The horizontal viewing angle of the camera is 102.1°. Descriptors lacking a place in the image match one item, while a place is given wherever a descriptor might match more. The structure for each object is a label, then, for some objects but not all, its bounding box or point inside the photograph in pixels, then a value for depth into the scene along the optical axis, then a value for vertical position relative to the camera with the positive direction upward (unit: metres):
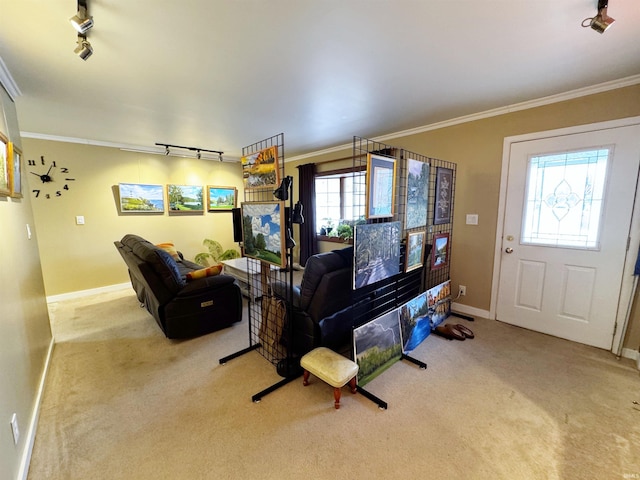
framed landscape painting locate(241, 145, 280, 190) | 2.01 +0.32
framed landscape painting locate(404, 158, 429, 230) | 2.42 +0.13
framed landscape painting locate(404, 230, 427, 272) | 2.44 -0.43
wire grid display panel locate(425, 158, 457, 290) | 2.90 -0.11
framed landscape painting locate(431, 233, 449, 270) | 2.92 -0.51
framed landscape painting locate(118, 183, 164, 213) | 4.43 +0.18
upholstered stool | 1.79 -1.15
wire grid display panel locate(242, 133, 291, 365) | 2.30 -1.09
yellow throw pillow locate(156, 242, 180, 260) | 4.27 -0.69
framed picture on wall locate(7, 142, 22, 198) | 1.73 +0.28
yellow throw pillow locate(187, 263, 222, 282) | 2.88 -0.74
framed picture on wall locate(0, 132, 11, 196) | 1.55 +0.26
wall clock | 3.72 +0.46
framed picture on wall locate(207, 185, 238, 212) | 5.50 +0.21
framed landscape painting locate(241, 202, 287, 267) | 2.02 -0.20
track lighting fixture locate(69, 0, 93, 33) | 1.33 +0.98
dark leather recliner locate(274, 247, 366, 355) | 2.10 -0.80
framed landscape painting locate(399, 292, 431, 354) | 2.47 -1.16
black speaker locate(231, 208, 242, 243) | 2.56 -0.16
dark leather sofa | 2.67 -0.96
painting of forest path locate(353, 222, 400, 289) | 1.92 -0.36
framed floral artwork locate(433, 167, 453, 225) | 2.87 +0.13
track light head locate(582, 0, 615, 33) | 1.35 +0.99
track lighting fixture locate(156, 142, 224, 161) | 4.43 +1.07
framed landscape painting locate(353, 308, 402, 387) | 2.03 -1.16
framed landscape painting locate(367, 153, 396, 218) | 1.92 +0.17
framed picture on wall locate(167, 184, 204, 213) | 4.96 +0.19
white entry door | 2.36 -0.26
